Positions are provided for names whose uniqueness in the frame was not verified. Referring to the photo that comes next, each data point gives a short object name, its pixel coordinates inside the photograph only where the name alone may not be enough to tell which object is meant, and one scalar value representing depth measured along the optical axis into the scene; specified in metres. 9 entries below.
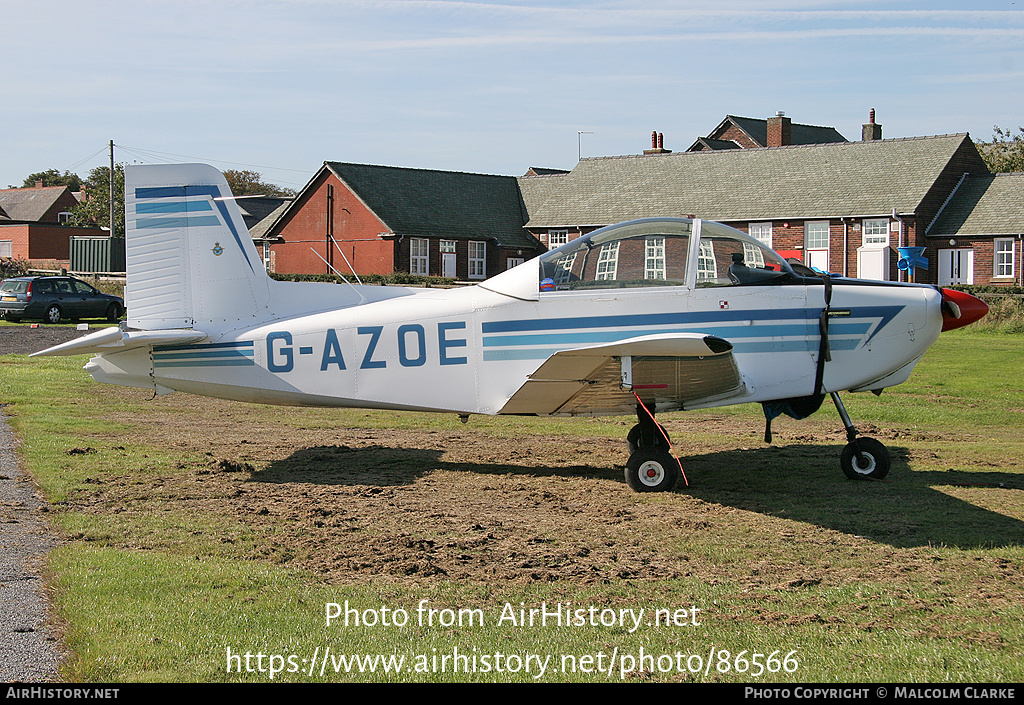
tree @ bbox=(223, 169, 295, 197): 111.46
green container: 59.41
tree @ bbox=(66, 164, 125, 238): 77.56
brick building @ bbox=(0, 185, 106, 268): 76.56
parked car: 30.59
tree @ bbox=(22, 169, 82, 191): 117.37
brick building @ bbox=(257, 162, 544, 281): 47.59
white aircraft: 8.66
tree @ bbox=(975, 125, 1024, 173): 64.44
